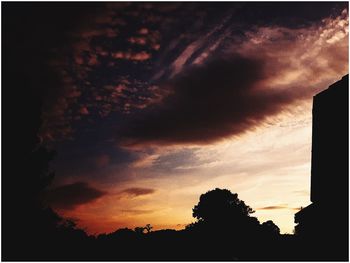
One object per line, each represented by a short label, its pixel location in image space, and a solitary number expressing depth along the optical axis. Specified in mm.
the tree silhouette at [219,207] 60094
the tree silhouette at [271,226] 77125
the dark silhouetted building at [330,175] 13445
